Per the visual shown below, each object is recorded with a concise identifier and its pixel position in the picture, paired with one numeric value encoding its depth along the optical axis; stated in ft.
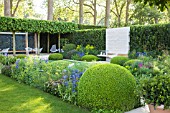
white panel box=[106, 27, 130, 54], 45.48
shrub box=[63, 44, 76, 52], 55.93
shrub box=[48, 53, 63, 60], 47.96
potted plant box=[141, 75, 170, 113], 10.50
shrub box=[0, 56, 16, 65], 29.89
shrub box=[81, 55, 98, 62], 42.96
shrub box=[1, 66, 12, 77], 26.16
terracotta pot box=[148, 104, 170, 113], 10.77
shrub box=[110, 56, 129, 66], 33.46
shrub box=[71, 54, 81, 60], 46.64
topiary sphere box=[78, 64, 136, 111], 12.67
